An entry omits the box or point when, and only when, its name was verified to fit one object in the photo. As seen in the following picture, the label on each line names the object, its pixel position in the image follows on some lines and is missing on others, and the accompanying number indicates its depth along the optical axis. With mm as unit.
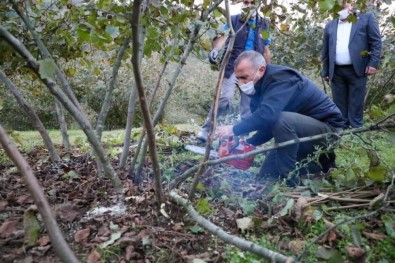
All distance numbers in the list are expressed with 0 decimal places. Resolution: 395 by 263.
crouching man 2926
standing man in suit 4793
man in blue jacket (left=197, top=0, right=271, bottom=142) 4523
